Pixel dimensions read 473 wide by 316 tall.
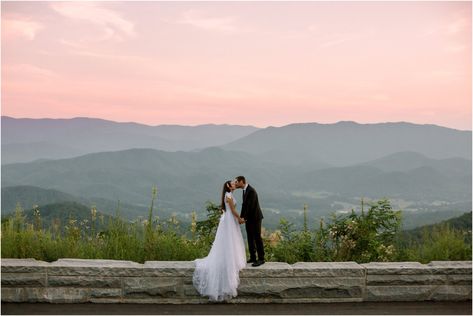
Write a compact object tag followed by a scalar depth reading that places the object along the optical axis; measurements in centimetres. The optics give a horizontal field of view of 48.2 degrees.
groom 734
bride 688
